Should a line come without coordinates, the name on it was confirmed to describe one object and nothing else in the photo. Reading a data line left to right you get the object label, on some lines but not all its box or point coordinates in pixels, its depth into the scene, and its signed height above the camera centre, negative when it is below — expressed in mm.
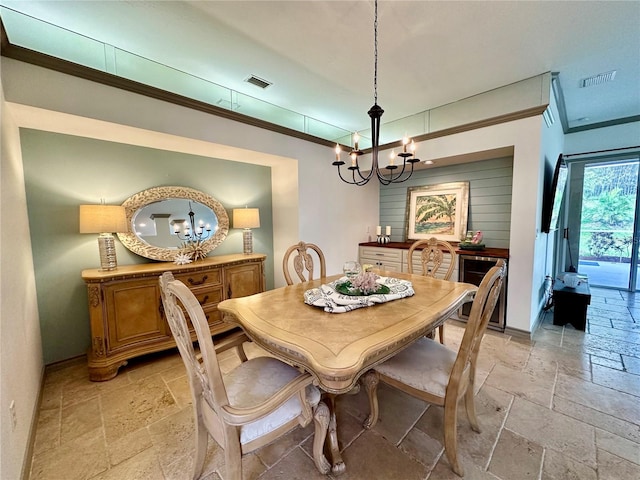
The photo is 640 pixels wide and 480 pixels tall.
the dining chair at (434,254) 2467 -343
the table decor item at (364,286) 1768 -459
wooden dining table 1056 -561
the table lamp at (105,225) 2248 +0
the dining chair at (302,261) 2386 -389
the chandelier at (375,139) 1851 +628
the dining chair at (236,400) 993 -838
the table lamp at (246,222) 3324 +11
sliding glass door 4328 -105
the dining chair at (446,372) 1289 -881
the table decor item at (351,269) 2020 -392
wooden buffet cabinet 2188 -774
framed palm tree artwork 3865 +139
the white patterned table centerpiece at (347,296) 1601 -521
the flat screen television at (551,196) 3072 +267
